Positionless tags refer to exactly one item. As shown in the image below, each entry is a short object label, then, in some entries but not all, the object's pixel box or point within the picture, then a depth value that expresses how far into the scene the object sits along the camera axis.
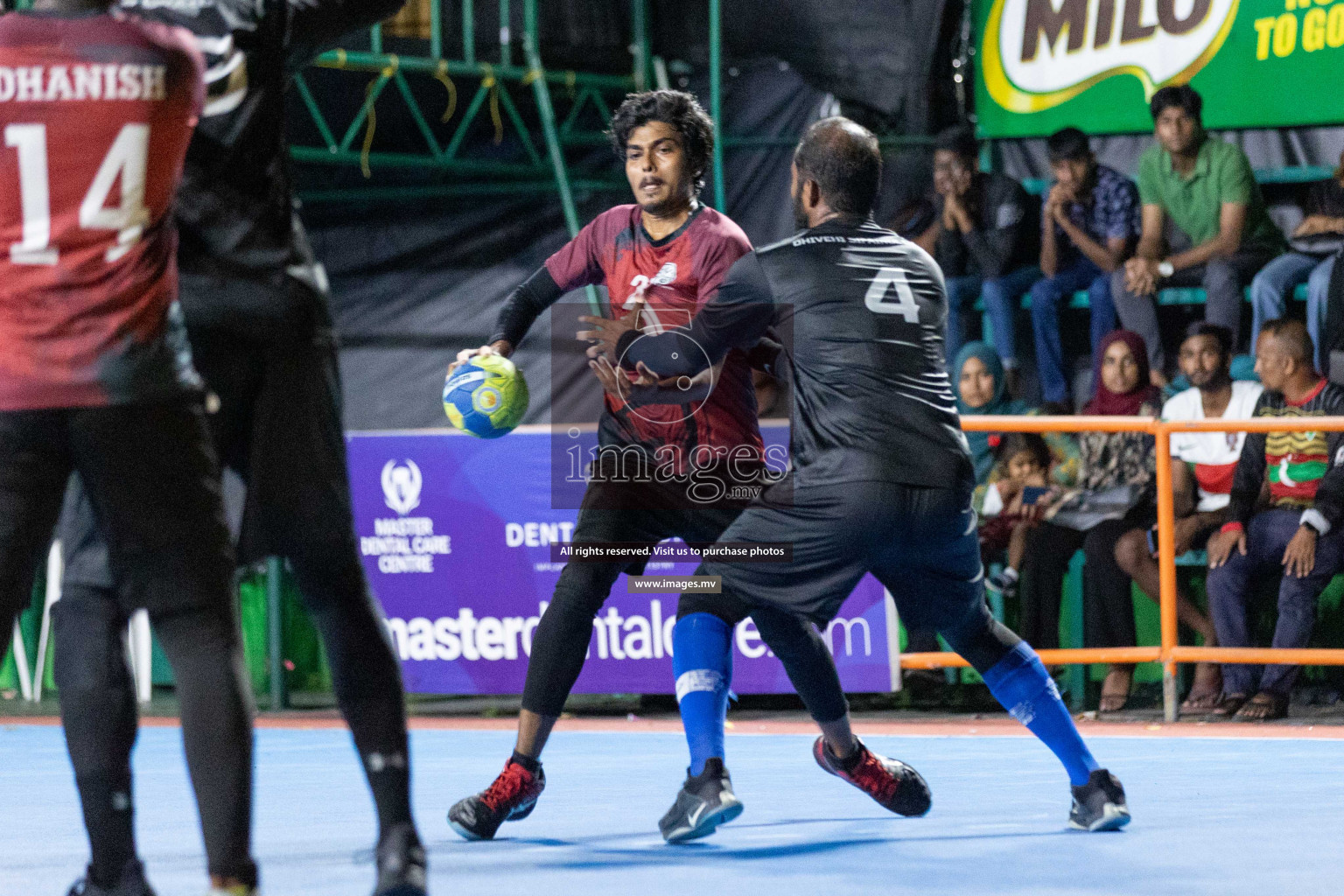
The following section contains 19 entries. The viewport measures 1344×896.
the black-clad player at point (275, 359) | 6.89
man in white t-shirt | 17.02
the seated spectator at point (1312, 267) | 18.90
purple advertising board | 16.74
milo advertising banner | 21.02
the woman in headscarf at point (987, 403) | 18.17
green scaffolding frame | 22.62
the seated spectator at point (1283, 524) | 16.02
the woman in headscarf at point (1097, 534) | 17.11
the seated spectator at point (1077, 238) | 19.97
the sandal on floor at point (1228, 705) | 16.22
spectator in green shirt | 19.45
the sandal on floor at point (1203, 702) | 16.42
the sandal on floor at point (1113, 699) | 16.81
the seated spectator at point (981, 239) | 20.44
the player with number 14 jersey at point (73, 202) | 6.11
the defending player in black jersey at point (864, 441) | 9.06
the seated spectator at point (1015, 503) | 17.64
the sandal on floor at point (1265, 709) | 15.95
